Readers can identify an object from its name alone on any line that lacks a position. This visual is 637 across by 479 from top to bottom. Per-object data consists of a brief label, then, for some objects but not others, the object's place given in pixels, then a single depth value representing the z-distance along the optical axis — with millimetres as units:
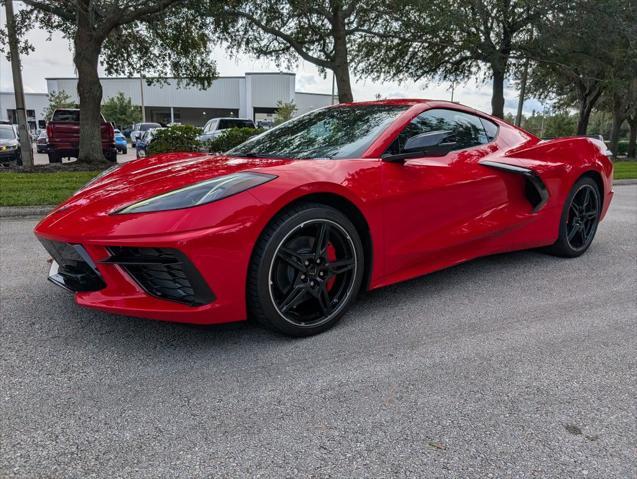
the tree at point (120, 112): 52188
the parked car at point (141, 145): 20570
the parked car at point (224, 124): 19291
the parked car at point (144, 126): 33562
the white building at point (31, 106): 67875
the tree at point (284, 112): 47000
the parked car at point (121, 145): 25359
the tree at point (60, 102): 49372
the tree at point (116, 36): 10820
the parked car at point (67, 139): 14367
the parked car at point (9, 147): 13641
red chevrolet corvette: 2195
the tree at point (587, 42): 14594
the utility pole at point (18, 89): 9922
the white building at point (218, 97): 59969
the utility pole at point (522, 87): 17683
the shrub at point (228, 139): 11602
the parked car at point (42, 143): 24297
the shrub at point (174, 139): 11008
